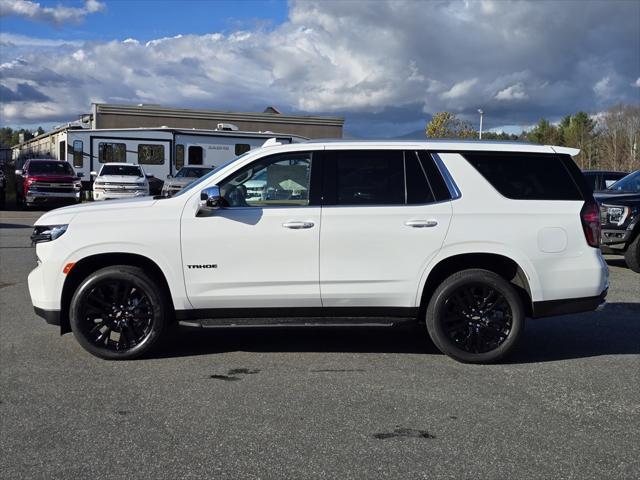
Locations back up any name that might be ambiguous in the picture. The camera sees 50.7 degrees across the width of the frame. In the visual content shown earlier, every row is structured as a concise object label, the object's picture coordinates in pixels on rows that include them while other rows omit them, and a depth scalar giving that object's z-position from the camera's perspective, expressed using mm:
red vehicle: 24250
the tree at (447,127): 50503
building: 36531
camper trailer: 27250
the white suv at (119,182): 23500
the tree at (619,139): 50031
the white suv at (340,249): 5672
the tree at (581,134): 59469
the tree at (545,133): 76919
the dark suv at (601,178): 16828
